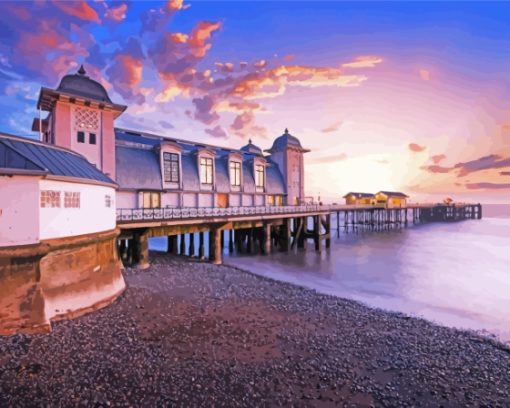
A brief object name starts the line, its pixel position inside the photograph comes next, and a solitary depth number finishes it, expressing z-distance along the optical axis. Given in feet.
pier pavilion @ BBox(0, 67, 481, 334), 23.53
